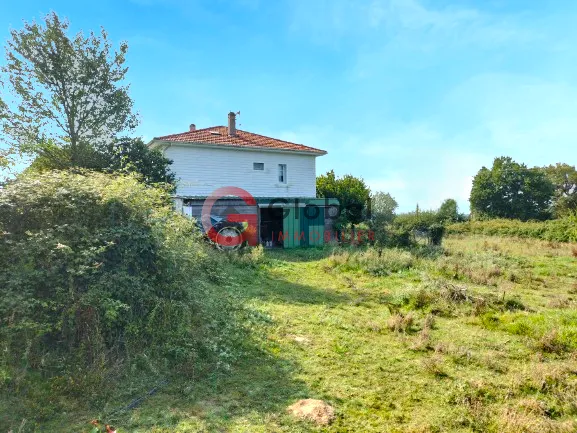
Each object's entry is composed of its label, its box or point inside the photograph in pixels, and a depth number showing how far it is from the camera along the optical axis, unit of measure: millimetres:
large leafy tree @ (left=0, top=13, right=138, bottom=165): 13760
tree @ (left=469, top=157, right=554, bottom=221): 37719
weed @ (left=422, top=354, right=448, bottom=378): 4443
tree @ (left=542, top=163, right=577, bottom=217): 39862
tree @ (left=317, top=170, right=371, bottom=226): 23812
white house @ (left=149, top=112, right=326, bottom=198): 18781
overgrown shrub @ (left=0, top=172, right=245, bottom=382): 4082
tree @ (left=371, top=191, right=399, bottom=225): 22547
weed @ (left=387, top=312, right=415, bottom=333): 6062
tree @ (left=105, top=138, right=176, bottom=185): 14844
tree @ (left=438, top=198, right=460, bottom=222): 34625
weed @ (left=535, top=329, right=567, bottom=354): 5207
